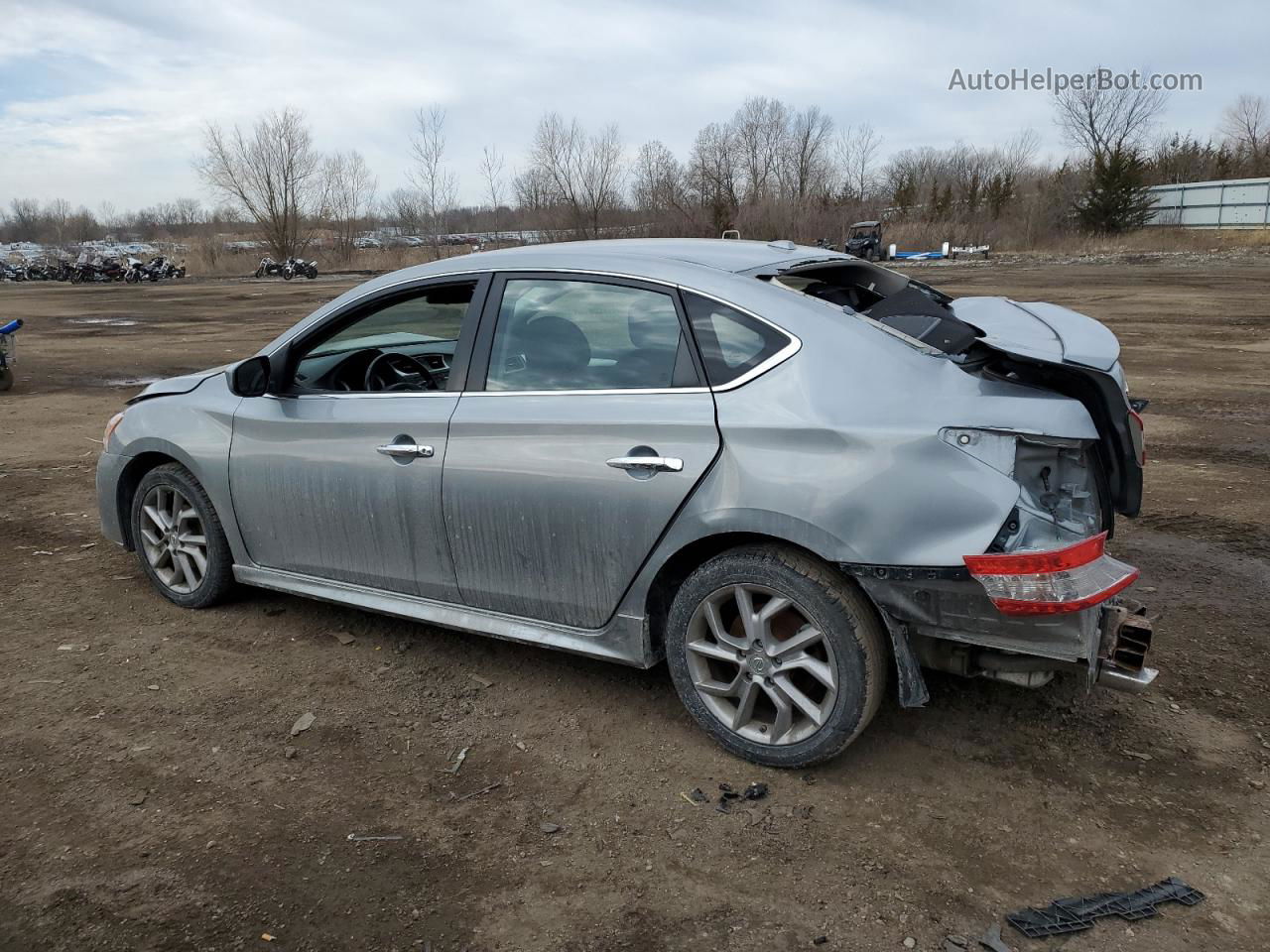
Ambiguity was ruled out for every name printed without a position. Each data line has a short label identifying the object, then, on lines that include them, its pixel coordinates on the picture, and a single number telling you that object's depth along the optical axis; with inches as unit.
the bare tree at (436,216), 2464.3
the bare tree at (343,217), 2508.6
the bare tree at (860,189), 2451.5
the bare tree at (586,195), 2203.5
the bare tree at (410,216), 2474.2
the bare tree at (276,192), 2484.0
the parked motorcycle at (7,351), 483.1
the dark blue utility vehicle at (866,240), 1708.9
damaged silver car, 115.8
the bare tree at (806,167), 2655.0
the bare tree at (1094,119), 2469.0
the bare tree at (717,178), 2269.9
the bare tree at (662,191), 2262.6
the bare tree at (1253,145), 2121.3
